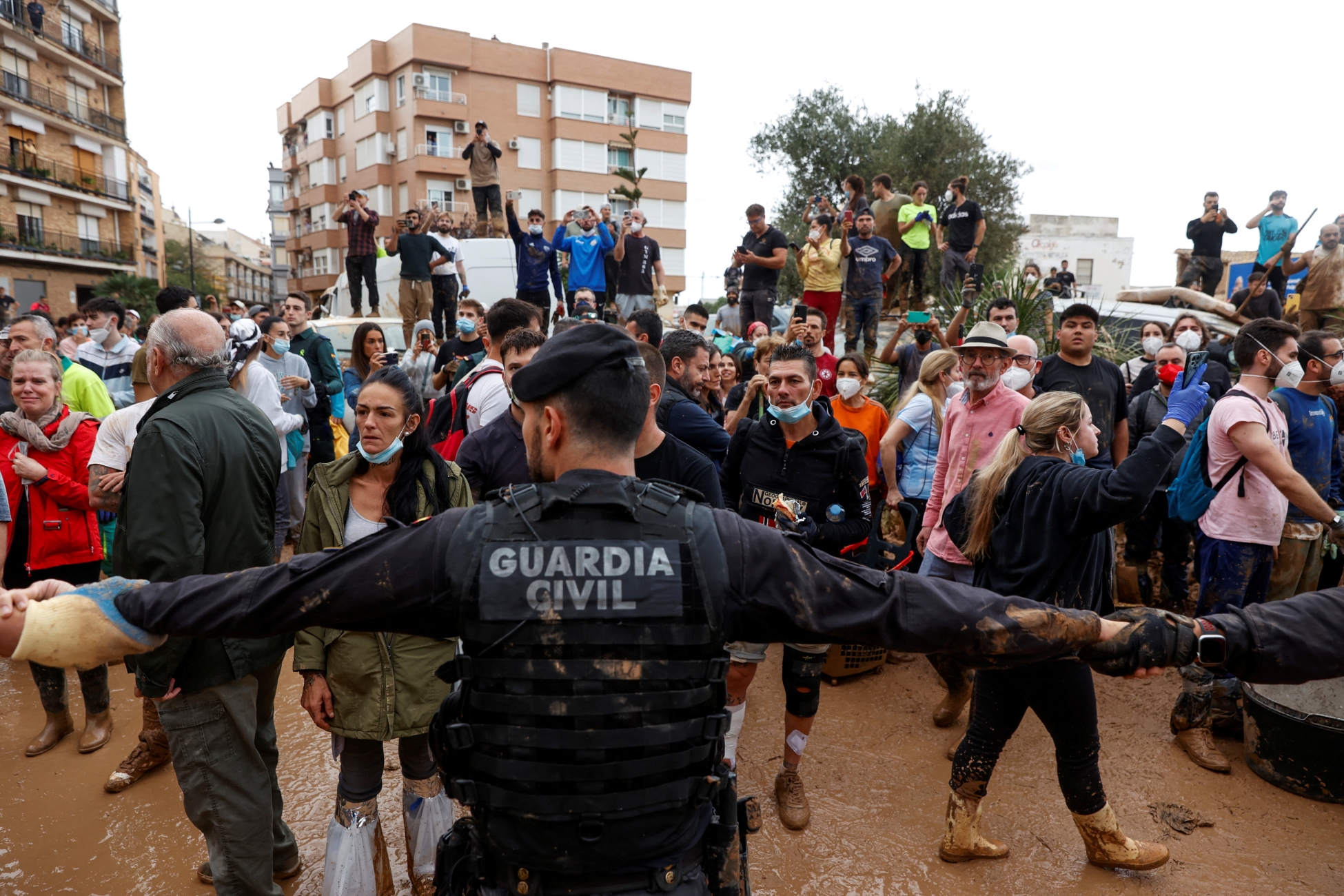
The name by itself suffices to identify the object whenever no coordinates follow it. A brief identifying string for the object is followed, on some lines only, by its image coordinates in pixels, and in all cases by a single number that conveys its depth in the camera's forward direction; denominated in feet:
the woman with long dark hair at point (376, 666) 9.53
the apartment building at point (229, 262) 216.13
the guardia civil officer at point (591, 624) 5.24
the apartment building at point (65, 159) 105.40
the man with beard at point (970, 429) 14.21
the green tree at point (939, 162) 67.41
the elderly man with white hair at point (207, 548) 8.61
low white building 154.10
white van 45.57
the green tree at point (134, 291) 98.63
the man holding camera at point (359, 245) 37.68
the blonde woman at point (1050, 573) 10.39
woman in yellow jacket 31.60
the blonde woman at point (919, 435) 17.43
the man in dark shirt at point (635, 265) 36.58
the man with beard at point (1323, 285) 30.86
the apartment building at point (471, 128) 132.98
